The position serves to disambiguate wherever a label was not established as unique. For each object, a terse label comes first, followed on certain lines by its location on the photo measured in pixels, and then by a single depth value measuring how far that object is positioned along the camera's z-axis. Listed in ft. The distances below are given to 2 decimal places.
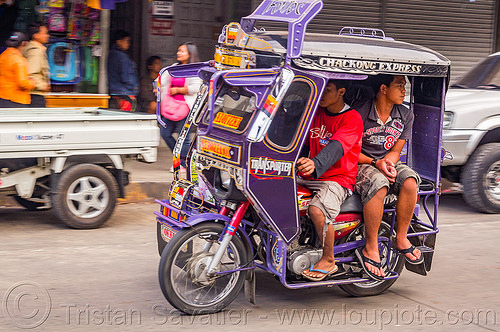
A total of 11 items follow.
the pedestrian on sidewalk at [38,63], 31.55
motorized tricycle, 15.71
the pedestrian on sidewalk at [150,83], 36.58
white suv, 29.27
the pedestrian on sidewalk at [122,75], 36.52
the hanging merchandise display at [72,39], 35.63
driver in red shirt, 16.66
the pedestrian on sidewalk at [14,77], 29.73
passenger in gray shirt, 17.43
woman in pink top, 30.07
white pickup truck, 23.43
